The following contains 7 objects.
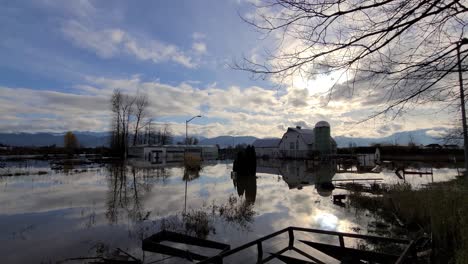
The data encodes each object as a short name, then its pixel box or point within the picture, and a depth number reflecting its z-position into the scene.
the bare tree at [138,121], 72.74
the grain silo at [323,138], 61.91
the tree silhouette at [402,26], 3.33
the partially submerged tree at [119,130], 68.20
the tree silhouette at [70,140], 105.69
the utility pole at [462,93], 3.82
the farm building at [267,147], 76.88
